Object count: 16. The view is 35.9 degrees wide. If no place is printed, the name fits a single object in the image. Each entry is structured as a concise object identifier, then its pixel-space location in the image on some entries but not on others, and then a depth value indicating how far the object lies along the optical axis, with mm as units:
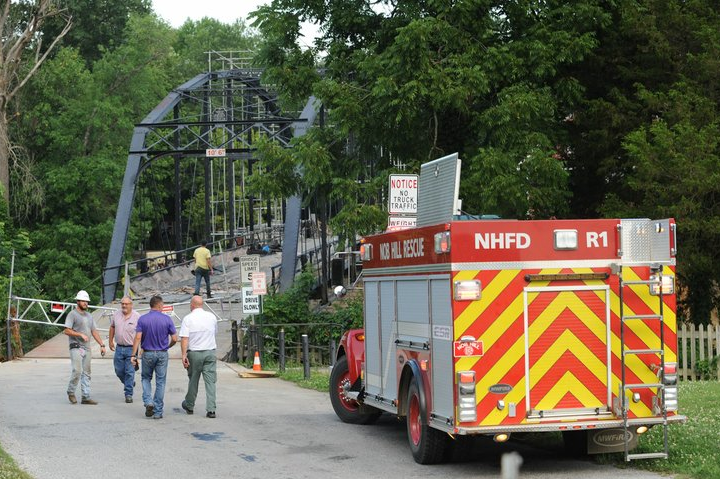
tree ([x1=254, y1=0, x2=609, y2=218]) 24859
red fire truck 11086
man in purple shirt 16875
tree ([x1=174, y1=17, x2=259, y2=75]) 103375
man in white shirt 16703
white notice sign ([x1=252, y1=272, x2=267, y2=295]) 26906
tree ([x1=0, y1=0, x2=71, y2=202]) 49219
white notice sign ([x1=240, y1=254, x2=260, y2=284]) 28078
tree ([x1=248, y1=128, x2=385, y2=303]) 25844
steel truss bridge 36375
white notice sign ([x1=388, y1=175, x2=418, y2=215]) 16969
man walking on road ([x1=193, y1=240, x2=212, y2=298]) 35688
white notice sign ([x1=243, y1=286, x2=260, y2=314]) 28453
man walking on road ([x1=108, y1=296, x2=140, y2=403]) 18969
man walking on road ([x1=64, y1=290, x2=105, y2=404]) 18656
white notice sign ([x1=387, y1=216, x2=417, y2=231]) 16703
